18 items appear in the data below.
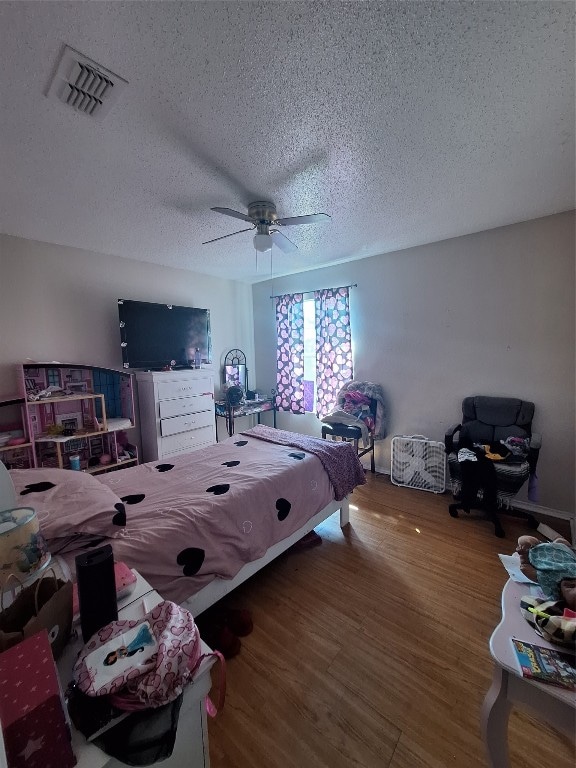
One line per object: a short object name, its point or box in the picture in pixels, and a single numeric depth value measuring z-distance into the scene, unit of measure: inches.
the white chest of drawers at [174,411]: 129.2
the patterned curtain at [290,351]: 165.3
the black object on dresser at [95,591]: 30.5
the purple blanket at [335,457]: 90.8
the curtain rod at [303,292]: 145.4
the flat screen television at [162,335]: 128.1
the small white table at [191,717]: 27.9
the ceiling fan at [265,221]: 82.9
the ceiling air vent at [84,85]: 44.6
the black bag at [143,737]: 23.0
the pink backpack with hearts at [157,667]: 24.6
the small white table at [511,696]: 31.9
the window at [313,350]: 151.0
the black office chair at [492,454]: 94.0
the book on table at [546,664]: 32.1
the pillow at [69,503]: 48.8
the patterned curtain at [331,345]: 149.0
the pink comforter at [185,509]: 51.4
